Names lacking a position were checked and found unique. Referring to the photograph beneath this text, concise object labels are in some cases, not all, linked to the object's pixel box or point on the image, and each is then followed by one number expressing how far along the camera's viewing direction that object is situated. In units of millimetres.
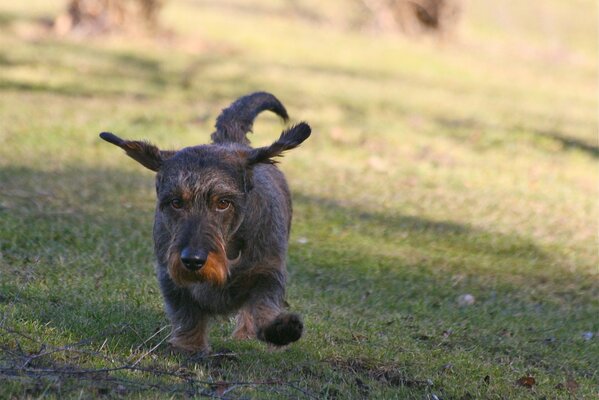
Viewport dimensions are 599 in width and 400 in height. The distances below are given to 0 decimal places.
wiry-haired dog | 11531
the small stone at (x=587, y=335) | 16298
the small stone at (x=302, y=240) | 21187
